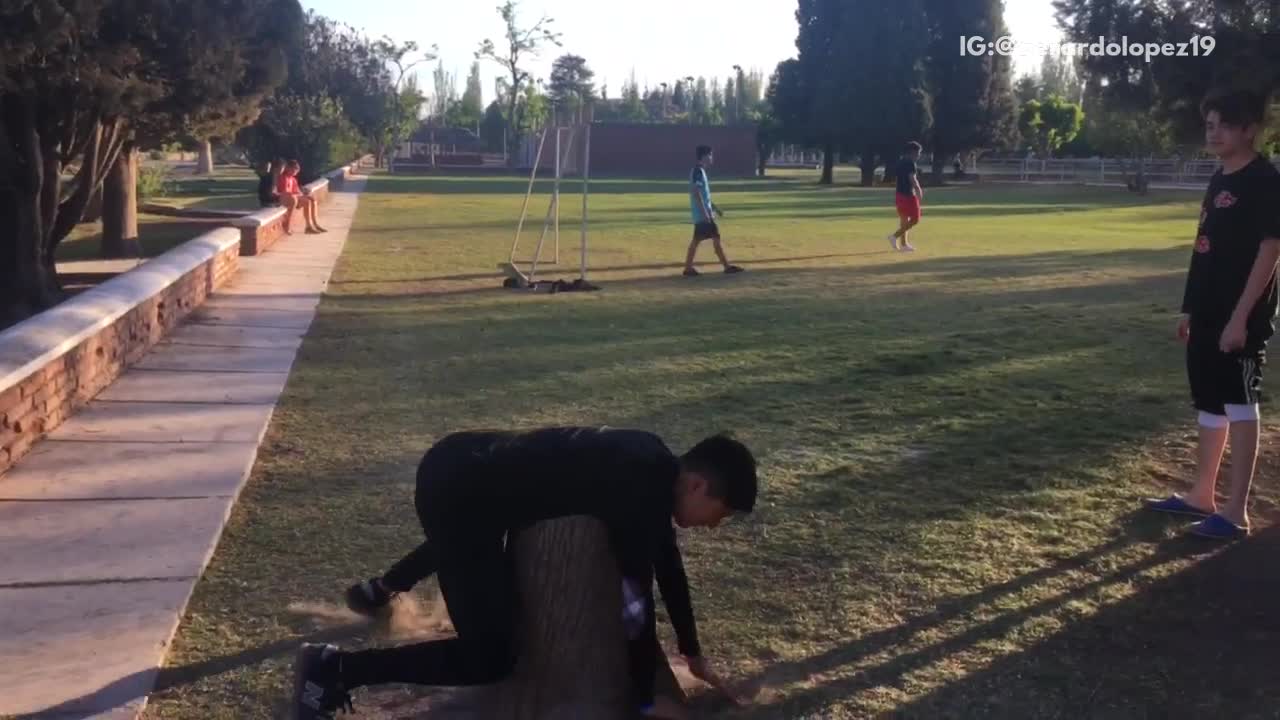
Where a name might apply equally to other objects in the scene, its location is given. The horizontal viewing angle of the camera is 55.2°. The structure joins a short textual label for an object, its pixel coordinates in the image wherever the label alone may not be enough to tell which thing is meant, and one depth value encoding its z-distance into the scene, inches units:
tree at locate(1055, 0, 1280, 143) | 402.9
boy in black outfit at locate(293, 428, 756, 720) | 127.8
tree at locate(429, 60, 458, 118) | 5329.7
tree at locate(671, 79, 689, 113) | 5605.3
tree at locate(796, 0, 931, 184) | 2377.0
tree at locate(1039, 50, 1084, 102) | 4687.5
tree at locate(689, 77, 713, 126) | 4626.5
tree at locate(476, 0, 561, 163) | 3501.5
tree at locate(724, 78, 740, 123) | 4854.8
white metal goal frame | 540.1
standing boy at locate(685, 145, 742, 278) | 589.3
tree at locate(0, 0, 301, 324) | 490.0
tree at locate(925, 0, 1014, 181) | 2432.3
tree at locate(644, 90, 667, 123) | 5128.0
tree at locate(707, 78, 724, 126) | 4563.7
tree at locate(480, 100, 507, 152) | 4220.0
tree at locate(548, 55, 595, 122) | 4439.0
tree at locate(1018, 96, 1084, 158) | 2628.0
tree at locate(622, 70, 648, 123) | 4687.5
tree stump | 139.3
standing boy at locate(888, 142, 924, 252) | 727.7
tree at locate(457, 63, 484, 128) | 4761.3
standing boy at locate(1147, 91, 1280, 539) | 193.0
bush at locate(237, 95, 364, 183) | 1534.2
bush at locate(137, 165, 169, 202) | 1305.4
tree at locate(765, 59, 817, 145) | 2539.4
